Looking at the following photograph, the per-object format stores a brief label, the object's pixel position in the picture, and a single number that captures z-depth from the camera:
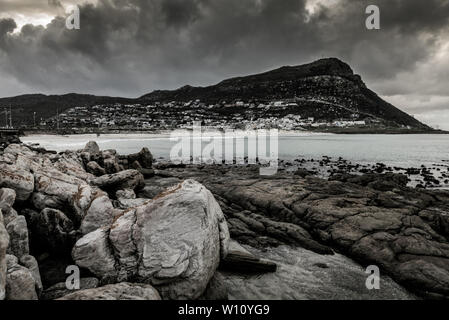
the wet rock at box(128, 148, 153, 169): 26.16
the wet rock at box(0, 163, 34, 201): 8.80
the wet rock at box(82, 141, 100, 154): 26.70
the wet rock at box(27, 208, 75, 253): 7.92
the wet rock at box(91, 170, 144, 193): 13.52
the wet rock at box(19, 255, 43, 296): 6.00
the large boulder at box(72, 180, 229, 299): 6.27
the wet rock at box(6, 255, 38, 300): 5.11
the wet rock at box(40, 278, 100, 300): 6.11
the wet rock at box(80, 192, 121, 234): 8.51
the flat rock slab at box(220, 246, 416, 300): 7.34
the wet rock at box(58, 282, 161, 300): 5.24
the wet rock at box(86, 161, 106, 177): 18.15
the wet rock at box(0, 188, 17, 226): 7.37
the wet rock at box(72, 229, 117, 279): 6.60
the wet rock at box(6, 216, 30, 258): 6.71
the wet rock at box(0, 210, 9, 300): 4.84
